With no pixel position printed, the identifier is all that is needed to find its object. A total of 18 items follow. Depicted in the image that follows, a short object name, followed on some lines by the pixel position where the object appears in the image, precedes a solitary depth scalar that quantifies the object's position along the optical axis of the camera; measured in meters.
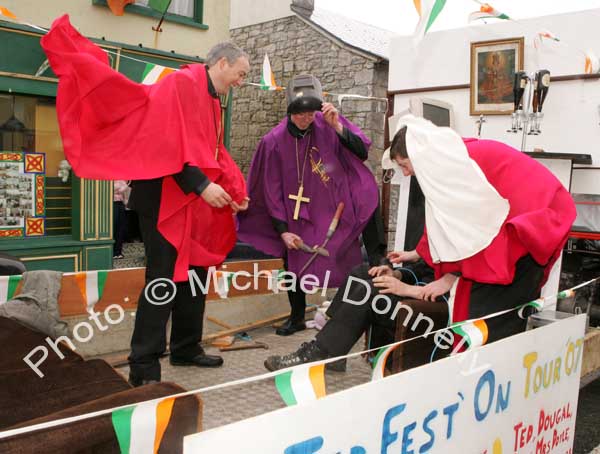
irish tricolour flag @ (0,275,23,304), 3.00
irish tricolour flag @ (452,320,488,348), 2.09
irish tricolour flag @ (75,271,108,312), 3.28
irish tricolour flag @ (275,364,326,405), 1.45
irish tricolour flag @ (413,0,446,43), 4.44
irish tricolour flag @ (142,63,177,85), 5.78
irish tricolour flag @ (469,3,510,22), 4.52
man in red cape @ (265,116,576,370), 2.35
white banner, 1.23
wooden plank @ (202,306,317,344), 4.11
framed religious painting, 4.34
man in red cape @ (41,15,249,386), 2.85
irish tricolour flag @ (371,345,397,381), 1.77
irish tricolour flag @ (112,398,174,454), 1.23
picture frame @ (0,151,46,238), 5.69
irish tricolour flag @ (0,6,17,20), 4.50
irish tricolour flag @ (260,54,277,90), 6.62
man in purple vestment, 4.25
